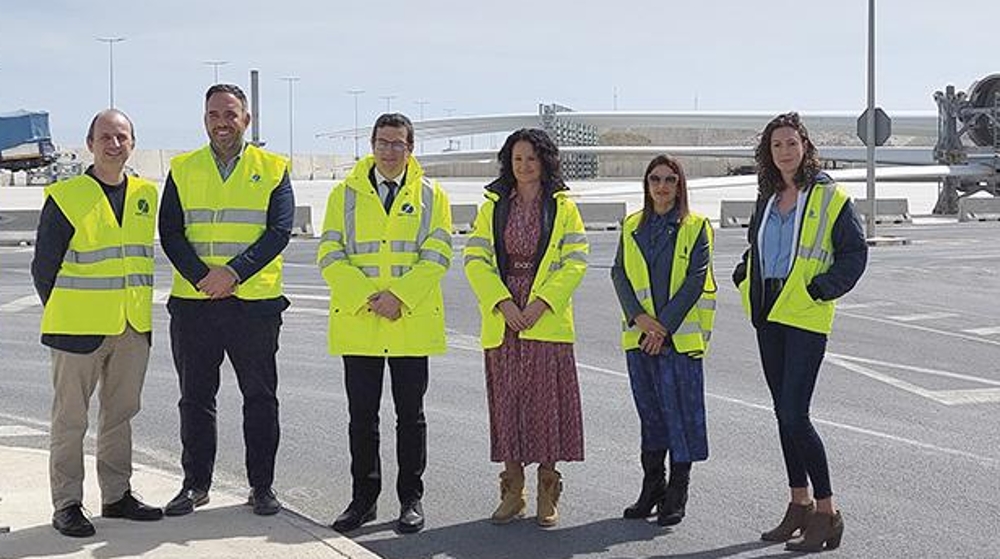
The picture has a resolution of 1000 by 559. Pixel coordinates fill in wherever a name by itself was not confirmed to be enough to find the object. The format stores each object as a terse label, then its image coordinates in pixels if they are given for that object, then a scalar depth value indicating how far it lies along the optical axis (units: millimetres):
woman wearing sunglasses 7086
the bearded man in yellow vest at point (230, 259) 6852
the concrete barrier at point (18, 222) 32875
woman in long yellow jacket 6996
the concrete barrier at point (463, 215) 35438
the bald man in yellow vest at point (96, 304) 6543
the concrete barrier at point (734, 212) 37688
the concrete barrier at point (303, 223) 34062
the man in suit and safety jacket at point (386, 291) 6934
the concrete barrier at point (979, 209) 41969
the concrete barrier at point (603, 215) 36875
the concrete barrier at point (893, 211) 40469
